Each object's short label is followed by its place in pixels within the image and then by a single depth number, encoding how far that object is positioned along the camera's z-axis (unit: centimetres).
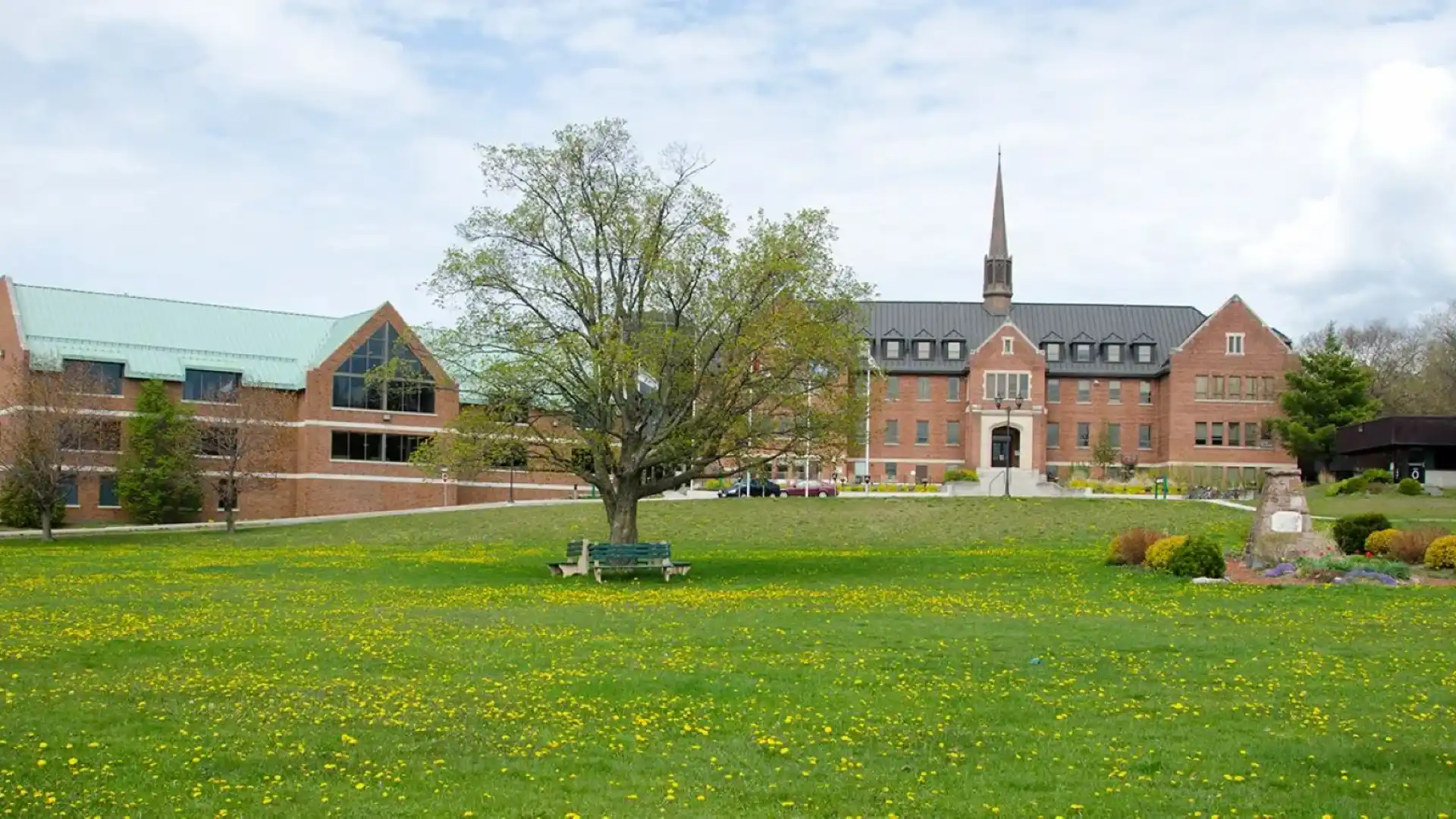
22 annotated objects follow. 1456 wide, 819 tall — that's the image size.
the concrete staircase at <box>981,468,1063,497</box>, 7571
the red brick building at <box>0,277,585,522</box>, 6800
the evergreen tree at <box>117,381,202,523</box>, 6444
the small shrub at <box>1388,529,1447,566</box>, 3020
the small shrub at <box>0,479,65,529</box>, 6059
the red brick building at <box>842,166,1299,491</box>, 8525
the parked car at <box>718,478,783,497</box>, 7419
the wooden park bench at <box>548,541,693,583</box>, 3175
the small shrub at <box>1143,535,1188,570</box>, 2983
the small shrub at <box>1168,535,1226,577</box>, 2892
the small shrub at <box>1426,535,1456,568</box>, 2845
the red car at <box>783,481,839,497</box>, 7262
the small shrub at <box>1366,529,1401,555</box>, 3120
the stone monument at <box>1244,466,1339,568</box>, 3044
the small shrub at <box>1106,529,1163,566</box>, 3228
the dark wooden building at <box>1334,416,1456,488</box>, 6475
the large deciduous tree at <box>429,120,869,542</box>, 3262
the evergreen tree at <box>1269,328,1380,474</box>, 7588
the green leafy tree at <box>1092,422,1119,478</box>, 8656
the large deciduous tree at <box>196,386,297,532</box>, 6003
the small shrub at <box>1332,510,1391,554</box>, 3300
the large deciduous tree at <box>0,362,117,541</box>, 5400
